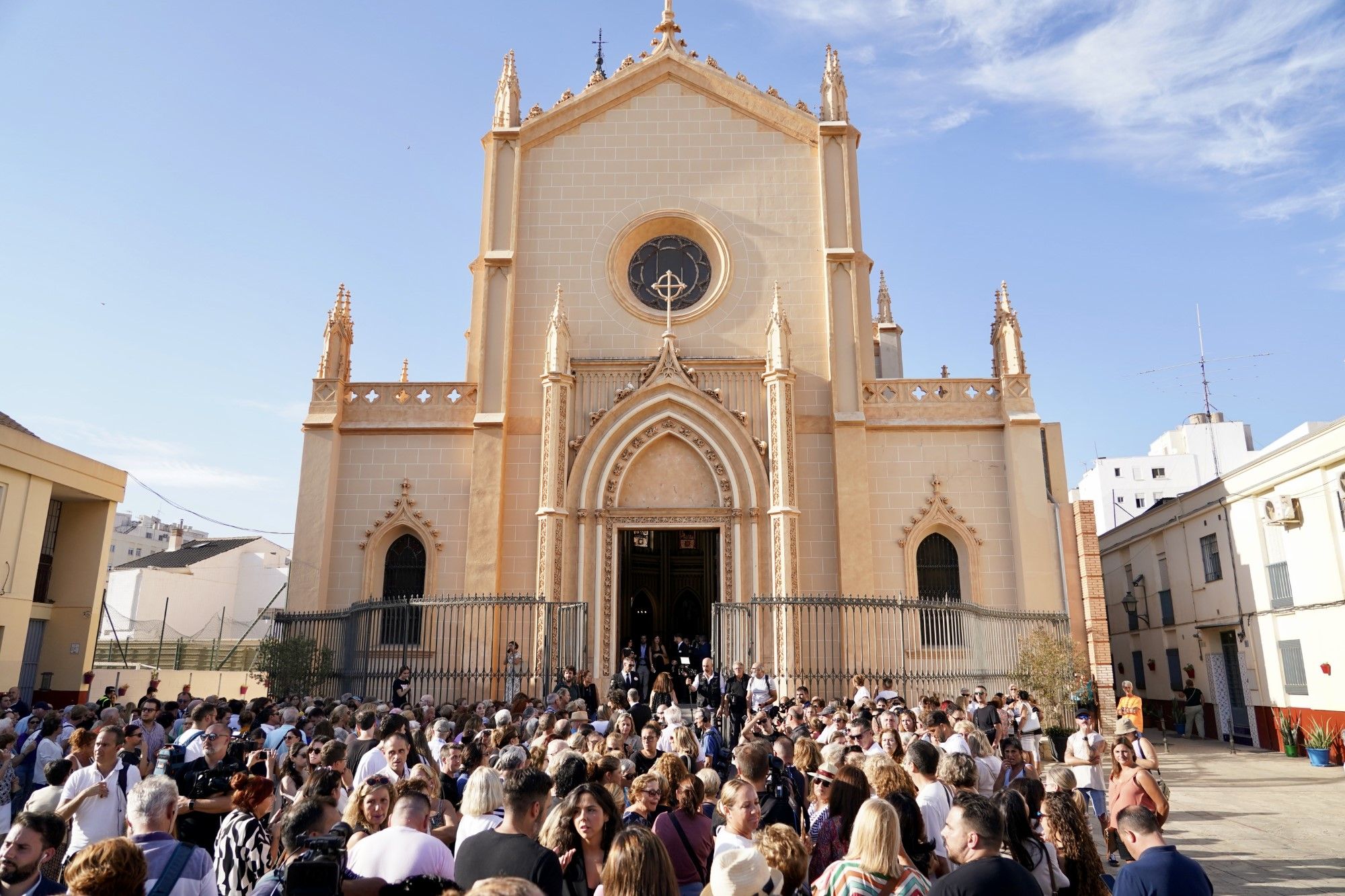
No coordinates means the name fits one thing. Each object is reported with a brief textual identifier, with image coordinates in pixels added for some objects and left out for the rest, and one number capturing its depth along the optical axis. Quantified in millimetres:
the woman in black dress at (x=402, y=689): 17172
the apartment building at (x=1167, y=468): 55531
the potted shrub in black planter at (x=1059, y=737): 18203
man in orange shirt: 15281
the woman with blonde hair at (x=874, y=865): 4534
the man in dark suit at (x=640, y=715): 12758
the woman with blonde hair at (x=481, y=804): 5355
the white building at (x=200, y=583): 43031
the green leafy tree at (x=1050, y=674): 18766
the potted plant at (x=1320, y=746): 18784
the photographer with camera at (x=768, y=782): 6105
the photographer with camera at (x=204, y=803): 6035
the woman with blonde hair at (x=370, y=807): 5477
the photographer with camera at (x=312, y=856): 4105
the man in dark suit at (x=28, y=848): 4371
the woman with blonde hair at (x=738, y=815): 5195
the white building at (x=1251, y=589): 20000
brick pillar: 20188
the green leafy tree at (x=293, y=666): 19141
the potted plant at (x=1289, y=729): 20625
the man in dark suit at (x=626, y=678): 16844
